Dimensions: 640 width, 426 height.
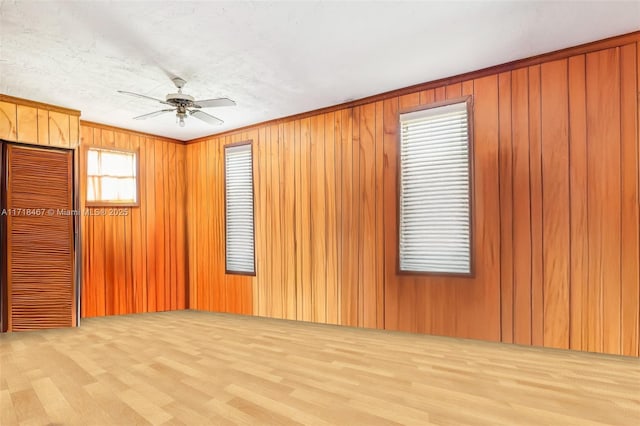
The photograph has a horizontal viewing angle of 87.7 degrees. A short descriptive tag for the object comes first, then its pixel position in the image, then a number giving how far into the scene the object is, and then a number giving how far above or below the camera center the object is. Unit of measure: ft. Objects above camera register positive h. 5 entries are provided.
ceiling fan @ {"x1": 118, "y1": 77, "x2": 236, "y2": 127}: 11.05 +3.75
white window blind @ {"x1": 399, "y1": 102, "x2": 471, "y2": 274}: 11.55 +0.79
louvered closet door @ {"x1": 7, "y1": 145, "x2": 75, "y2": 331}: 12.99 -1.01
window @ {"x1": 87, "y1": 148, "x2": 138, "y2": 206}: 16.22 +1.89
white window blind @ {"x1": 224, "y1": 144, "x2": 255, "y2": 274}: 16.92 +0.29
